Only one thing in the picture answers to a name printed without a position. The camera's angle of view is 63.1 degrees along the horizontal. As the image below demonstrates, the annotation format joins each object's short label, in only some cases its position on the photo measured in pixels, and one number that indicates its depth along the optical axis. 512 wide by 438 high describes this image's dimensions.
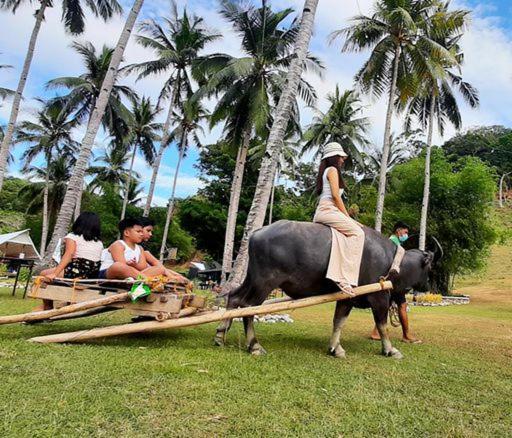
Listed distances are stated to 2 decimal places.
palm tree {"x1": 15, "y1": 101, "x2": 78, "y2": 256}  34.69
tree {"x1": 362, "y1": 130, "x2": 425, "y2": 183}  33.67
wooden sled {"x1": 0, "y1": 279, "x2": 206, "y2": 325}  4.39
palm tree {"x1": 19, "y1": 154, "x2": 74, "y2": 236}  40.28
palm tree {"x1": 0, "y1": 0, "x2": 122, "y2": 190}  16.47
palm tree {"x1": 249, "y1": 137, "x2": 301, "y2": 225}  30.06
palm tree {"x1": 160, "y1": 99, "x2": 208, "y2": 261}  28.50
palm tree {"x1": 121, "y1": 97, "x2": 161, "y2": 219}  33.41
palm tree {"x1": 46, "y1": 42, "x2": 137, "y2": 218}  25.86
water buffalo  4.93
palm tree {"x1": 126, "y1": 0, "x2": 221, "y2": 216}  23.70
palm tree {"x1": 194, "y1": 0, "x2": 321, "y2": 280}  19.77
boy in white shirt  4.91
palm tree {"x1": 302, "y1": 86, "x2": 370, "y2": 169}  30.09
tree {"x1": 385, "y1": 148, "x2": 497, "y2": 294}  24.25
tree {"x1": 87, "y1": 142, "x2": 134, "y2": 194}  42.84
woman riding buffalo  4.88
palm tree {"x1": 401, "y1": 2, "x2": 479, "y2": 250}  17.81
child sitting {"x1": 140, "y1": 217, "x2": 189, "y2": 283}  5.31
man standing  6.52
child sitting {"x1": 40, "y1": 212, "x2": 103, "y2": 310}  5.25
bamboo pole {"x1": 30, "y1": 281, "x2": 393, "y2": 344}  4.44
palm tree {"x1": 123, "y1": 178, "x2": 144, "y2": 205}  46.22
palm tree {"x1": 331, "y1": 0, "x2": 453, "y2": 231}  17.25
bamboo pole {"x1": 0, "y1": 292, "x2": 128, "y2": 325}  4.34
